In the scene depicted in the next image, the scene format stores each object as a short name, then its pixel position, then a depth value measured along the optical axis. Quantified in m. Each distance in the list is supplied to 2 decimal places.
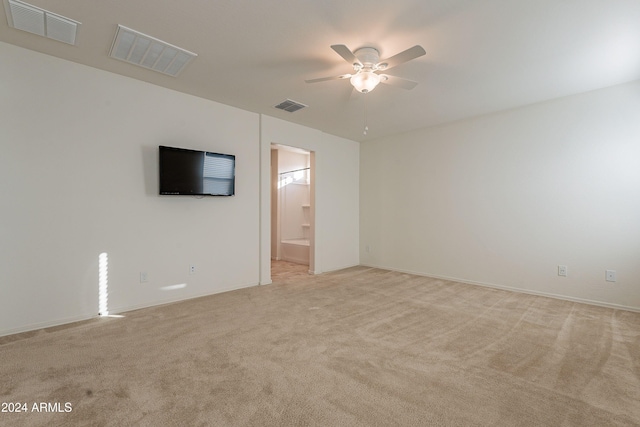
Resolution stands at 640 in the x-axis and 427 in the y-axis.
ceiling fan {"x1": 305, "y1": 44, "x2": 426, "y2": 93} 2.36
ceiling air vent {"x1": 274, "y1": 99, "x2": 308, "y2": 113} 3.97
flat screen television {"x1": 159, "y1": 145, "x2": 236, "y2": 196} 3.42
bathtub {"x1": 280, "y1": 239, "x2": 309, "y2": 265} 6.27
